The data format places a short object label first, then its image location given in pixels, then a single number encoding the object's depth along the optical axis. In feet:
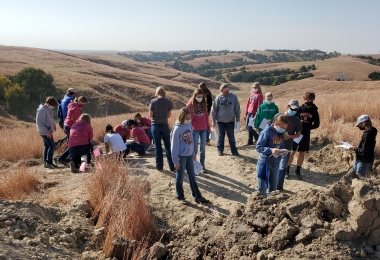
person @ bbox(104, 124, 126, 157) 23.06
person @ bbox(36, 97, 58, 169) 22.98
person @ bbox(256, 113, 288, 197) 15.33
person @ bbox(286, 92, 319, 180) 19.01
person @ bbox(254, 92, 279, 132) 23.06
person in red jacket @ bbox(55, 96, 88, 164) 24.16
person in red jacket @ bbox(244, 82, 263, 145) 26.37
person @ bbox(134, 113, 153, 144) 28.27
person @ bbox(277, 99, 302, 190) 17.91
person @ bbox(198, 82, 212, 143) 22.65
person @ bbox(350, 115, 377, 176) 15.74
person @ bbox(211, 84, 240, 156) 22.54
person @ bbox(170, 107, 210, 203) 16.44
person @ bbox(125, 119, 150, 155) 26.11
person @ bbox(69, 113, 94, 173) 22.26
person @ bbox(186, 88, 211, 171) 20.66
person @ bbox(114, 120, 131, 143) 27.45
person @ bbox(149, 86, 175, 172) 20.34
